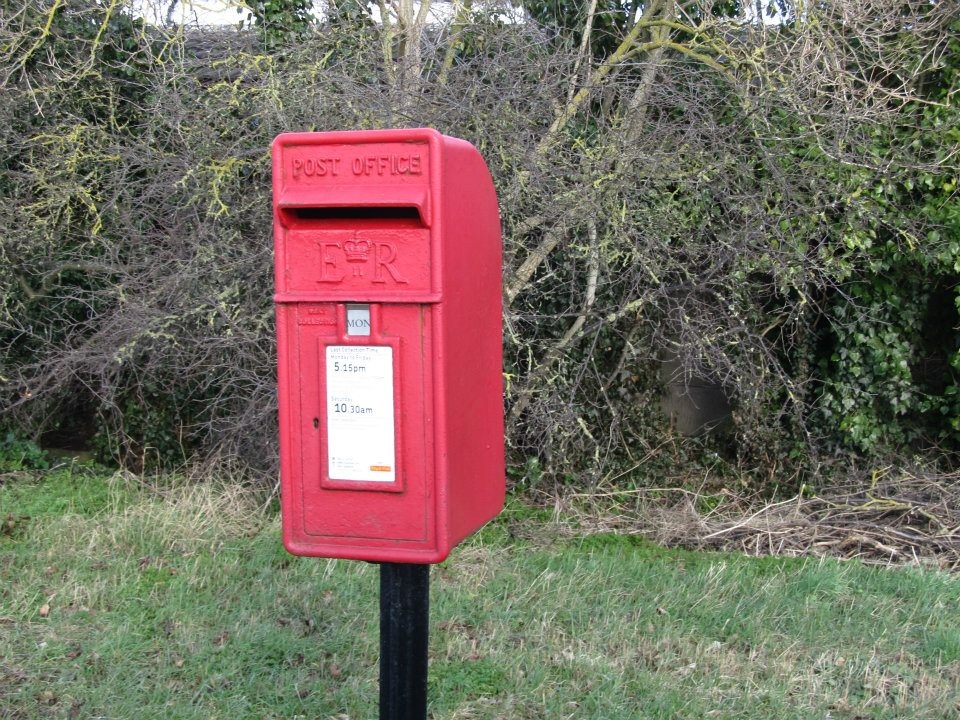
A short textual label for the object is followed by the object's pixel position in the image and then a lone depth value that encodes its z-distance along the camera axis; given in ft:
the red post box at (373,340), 7.38
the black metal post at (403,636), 7.91
